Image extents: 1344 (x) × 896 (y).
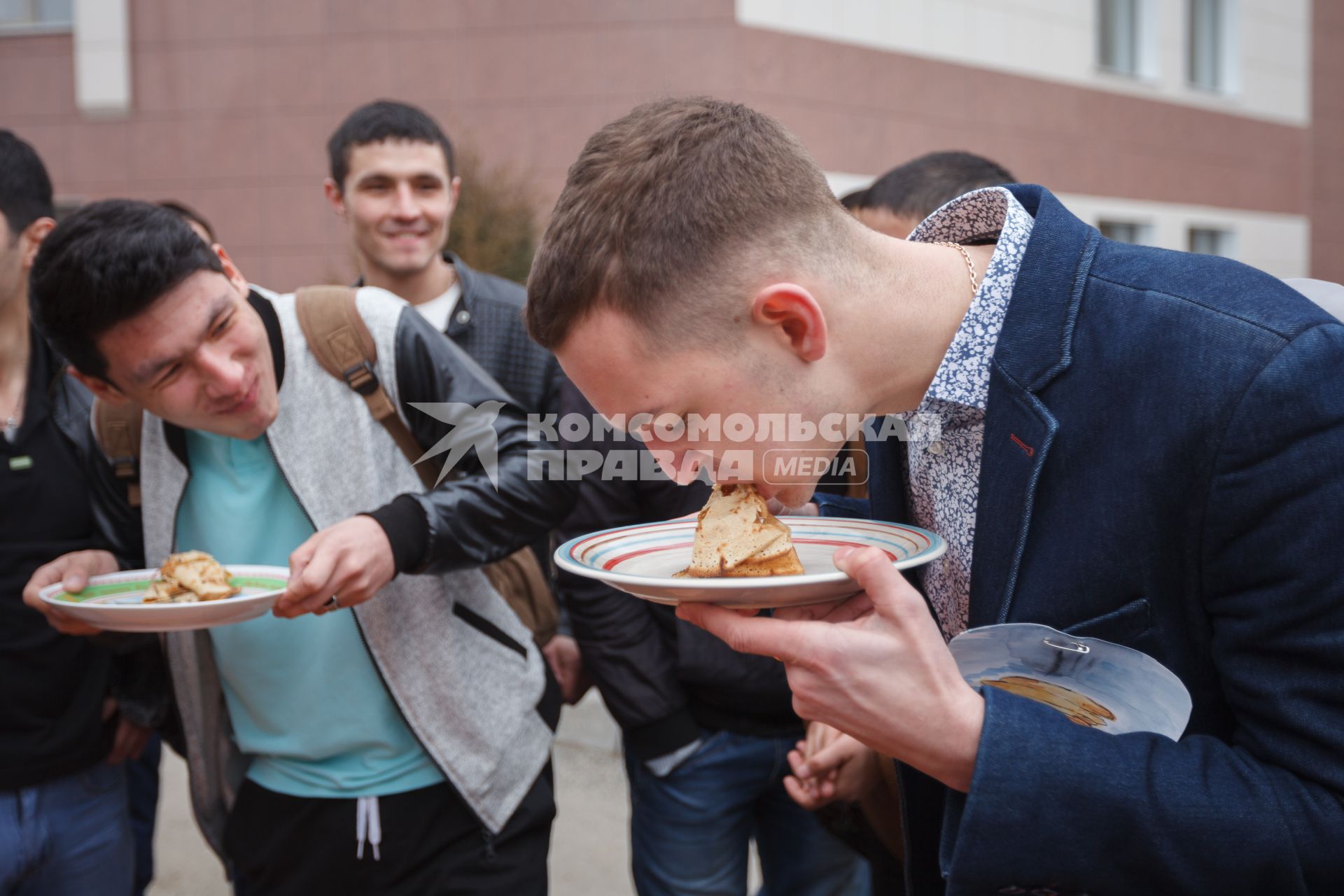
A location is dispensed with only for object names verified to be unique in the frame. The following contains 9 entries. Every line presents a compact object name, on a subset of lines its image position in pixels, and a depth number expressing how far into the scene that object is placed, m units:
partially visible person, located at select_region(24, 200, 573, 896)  2.33
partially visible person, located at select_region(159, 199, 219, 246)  3.93
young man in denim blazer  1.23
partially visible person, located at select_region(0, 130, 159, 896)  2.53
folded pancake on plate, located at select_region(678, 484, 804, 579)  1.71
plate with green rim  1.91
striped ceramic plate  1.36
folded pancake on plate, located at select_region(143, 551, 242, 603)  2.15
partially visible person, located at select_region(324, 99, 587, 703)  4.01
